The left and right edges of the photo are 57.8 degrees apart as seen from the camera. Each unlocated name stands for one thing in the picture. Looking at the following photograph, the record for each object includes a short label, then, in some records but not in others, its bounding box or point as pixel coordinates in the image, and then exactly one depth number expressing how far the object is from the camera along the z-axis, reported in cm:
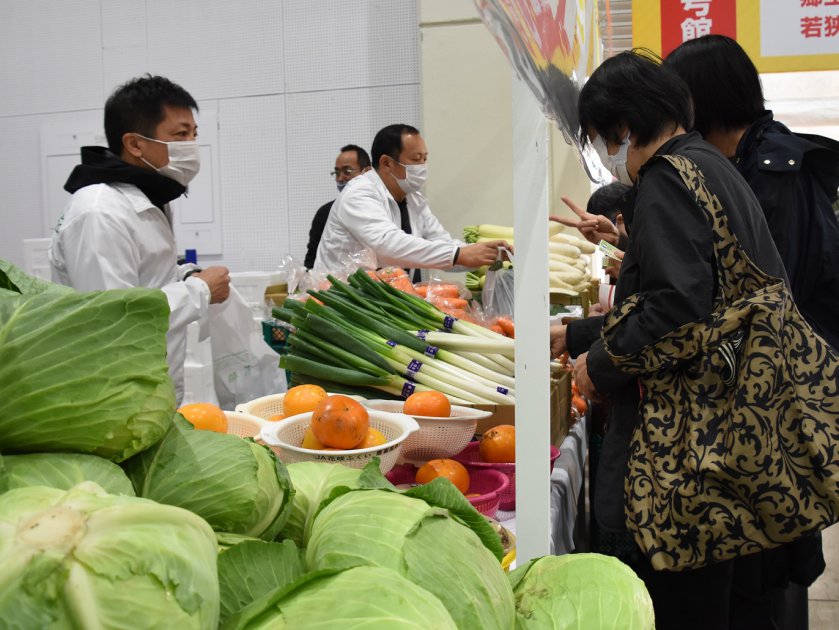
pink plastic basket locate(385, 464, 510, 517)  161
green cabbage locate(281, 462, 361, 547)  91
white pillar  107
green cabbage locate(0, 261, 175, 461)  62
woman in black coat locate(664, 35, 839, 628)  222
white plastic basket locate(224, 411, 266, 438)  172
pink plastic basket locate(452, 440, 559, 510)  174
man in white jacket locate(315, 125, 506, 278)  391
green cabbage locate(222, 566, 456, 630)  53
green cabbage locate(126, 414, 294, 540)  72
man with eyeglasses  579
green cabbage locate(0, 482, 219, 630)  43
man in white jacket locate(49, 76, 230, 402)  260
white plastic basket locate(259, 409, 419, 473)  143
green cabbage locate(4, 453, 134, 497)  60
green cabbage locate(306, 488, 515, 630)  65
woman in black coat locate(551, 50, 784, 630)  170
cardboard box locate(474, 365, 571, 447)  209
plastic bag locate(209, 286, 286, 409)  360
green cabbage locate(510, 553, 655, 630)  76
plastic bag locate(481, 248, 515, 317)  338
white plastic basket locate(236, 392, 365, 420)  197
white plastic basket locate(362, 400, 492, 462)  179
